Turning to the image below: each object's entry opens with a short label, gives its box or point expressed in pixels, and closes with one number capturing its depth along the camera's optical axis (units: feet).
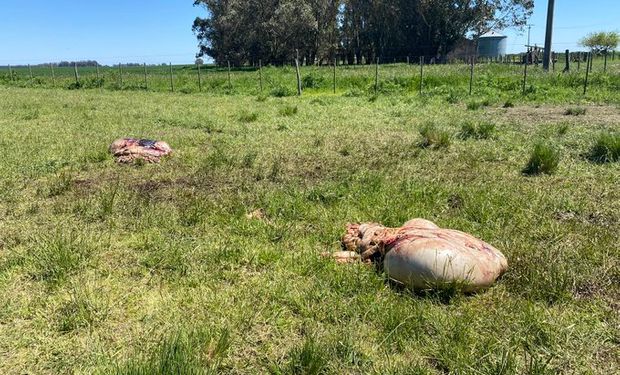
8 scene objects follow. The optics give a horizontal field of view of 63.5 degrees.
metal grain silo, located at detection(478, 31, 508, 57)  228.63
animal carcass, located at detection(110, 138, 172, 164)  24.77
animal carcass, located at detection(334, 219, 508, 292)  10.95
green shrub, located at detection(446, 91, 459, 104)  49.84
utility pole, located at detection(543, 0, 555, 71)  82.99
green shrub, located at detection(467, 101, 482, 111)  43.40
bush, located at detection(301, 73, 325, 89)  75.20
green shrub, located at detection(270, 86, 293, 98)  65.77
